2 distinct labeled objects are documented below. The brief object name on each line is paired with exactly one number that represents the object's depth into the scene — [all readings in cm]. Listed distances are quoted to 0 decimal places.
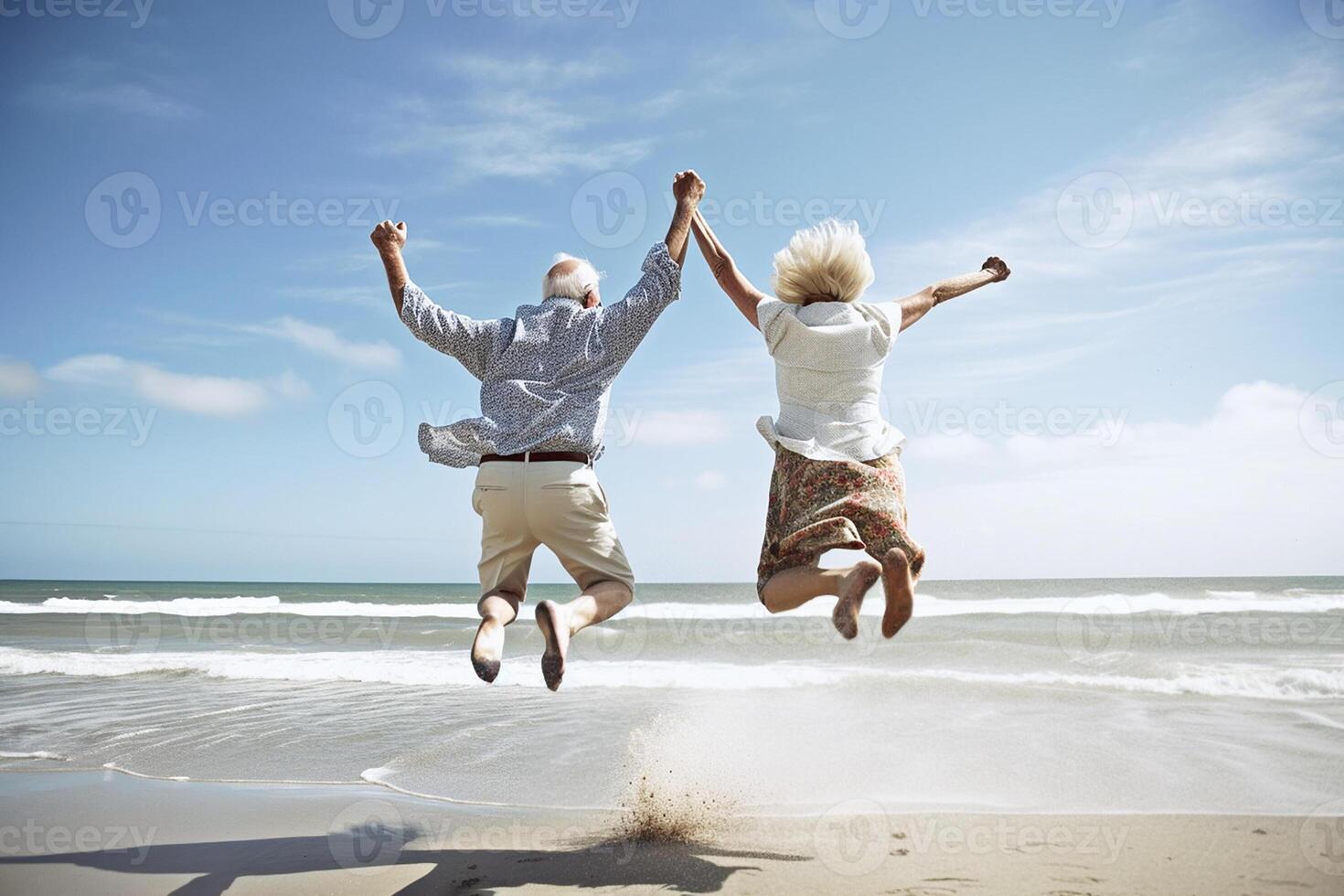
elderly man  389
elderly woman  376
